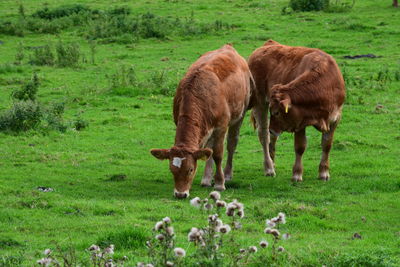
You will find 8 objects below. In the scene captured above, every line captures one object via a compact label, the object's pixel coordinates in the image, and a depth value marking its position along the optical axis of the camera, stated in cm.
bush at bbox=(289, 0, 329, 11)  7029
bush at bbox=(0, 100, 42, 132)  3234
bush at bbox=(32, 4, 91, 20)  7256
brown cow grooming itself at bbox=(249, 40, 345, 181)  2397
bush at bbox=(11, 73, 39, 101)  3787
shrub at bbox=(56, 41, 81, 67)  5053
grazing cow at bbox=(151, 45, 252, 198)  2186
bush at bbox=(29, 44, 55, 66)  5150
